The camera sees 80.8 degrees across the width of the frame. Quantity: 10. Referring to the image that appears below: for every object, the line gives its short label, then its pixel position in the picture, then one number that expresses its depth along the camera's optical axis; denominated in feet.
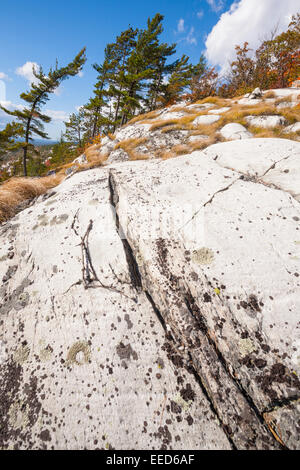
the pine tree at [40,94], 69.31
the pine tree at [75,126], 144.97
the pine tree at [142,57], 74.23
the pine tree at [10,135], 73.59
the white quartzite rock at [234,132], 30.38
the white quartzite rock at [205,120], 39.81
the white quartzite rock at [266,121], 34.06
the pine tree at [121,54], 74.18
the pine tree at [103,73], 82.80
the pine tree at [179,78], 97.14
